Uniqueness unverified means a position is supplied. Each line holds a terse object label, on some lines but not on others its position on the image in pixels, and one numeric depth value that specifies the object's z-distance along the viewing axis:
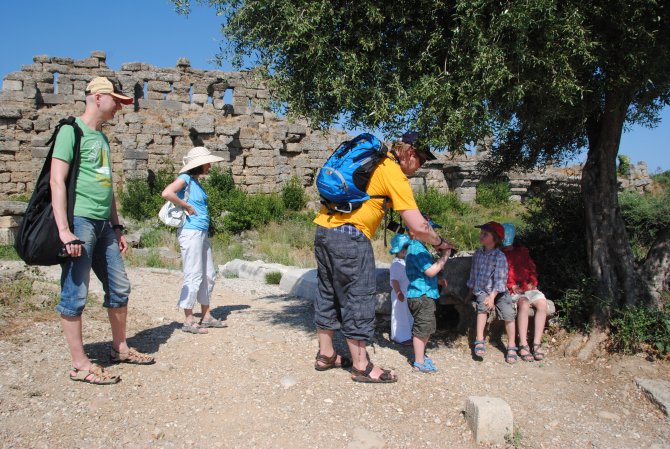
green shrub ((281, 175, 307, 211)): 17.62
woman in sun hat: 5.68
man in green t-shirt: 3.93
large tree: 4.64
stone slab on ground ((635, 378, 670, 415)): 4.43
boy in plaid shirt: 5.43
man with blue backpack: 4.24
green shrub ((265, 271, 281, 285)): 9.09
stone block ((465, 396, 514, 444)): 3.88
